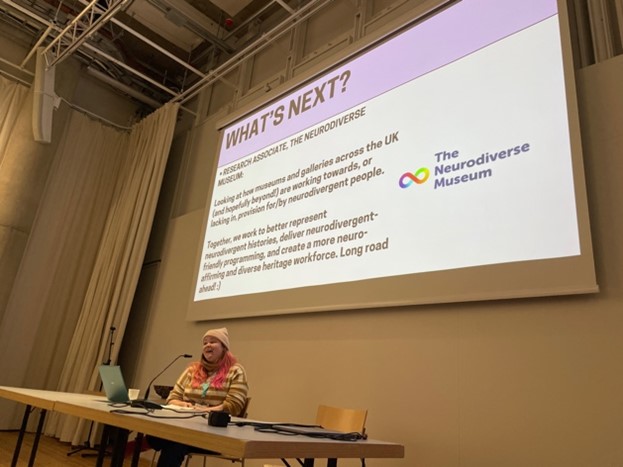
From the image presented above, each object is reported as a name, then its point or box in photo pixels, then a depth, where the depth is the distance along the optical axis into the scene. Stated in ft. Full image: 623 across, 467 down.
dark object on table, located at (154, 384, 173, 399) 9.99
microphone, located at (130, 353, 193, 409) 5.73
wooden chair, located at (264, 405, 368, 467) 6.93
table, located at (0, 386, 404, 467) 3.46
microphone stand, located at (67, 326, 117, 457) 14.01
